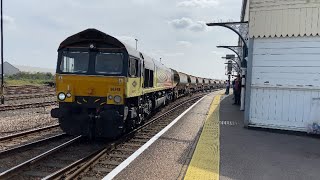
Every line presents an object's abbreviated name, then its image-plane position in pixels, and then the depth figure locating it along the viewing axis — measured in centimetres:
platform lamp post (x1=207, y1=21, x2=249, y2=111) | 1830
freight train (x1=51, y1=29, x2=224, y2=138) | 998
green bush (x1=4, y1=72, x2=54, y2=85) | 8250
